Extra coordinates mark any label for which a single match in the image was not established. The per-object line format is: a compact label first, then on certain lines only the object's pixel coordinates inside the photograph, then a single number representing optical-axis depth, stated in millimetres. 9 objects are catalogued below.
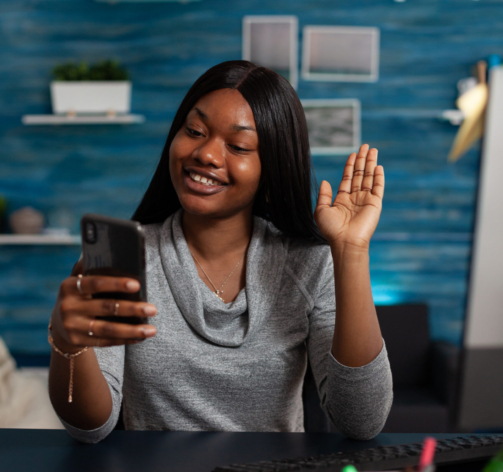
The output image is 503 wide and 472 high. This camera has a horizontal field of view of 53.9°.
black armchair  2283
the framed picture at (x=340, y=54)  2717
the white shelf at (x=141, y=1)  2676
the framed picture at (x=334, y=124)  2771
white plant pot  2586
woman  900
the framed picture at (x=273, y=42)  2709
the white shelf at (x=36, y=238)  2646
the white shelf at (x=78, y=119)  2588
